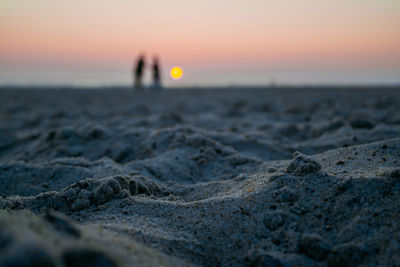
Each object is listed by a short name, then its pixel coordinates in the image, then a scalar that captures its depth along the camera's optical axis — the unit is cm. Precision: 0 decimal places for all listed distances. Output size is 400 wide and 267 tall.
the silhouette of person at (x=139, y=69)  1773
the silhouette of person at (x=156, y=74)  1786
